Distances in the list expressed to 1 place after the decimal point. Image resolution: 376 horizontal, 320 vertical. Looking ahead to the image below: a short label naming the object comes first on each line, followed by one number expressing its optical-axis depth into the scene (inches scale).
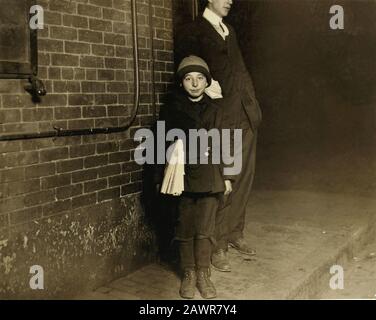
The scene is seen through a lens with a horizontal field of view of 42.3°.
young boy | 151.6
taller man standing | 175.3
